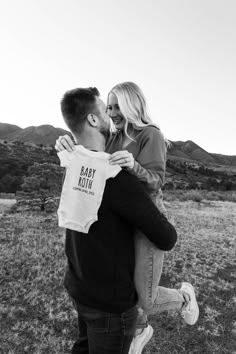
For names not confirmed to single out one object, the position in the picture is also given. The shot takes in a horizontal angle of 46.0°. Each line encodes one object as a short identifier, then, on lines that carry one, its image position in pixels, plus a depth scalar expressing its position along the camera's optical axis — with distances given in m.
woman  2.02
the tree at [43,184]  12.63
